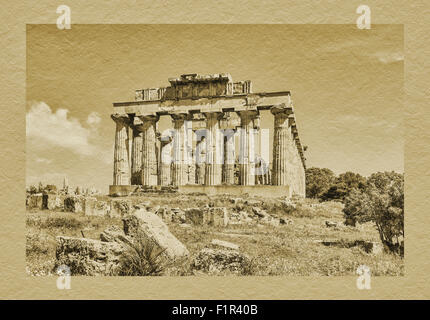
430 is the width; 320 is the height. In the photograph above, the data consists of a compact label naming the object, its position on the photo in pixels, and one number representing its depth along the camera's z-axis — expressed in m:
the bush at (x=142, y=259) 9.96
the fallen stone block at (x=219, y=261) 10.09
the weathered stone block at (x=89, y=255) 9.67
